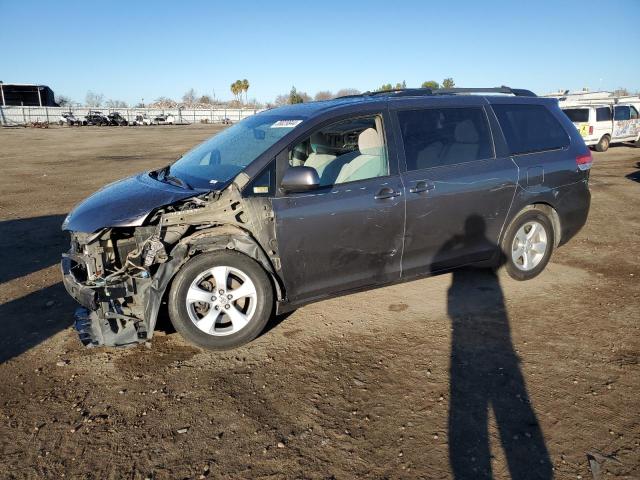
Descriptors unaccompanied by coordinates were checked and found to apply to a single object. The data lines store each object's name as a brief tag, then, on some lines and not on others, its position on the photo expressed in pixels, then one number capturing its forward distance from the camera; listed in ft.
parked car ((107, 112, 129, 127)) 176.24
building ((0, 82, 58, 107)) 232.12
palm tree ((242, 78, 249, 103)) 390.62
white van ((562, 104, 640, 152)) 60.49
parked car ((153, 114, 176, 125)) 202.28
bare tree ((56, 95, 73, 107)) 272.80
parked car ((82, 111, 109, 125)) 172.86
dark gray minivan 11.86
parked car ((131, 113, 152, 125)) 189.68
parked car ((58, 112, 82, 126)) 168.86
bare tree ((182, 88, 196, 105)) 426.51
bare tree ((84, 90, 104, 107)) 346.66
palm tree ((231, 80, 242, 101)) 392.10
